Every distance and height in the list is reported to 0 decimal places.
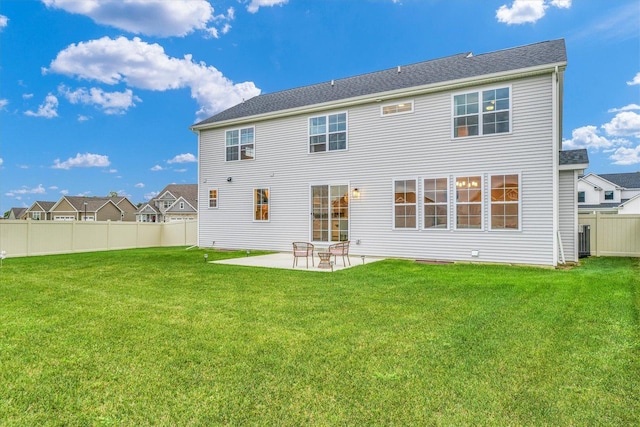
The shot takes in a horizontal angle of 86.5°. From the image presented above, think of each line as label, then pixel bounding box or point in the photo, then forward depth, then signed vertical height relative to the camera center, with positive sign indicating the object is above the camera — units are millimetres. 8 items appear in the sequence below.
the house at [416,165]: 9094 +1574
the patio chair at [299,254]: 8957 -1038
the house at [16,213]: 61288 +415
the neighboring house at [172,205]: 45656 +1322
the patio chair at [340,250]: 9222 -987
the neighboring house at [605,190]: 35031 +2478
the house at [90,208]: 47062 +968
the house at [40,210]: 51638 +802
